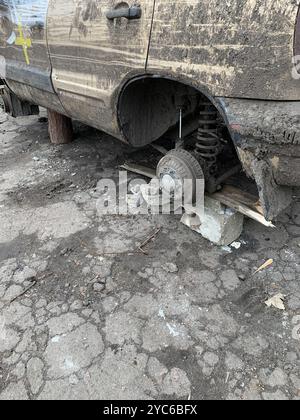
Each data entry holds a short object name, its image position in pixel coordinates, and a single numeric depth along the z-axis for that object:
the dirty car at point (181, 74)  1.58
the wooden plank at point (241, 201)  2.37
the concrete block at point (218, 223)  2.57
